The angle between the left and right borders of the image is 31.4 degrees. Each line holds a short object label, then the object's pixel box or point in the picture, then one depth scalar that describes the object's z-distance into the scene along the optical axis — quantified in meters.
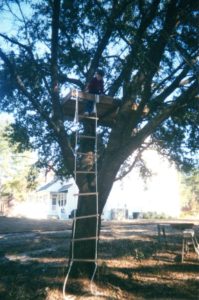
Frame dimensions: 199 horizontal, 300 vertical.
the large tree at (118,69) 9.05
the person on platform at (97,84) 9.70
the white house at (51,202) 45.69
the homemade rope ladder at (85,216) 8.20
